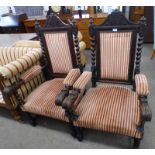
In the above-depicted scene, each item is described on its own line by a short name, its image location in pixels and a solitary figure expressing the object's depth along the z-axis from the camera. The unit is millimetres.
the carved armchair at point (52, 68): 1483
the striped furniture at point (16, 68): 1558
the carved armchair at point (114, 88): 1209
